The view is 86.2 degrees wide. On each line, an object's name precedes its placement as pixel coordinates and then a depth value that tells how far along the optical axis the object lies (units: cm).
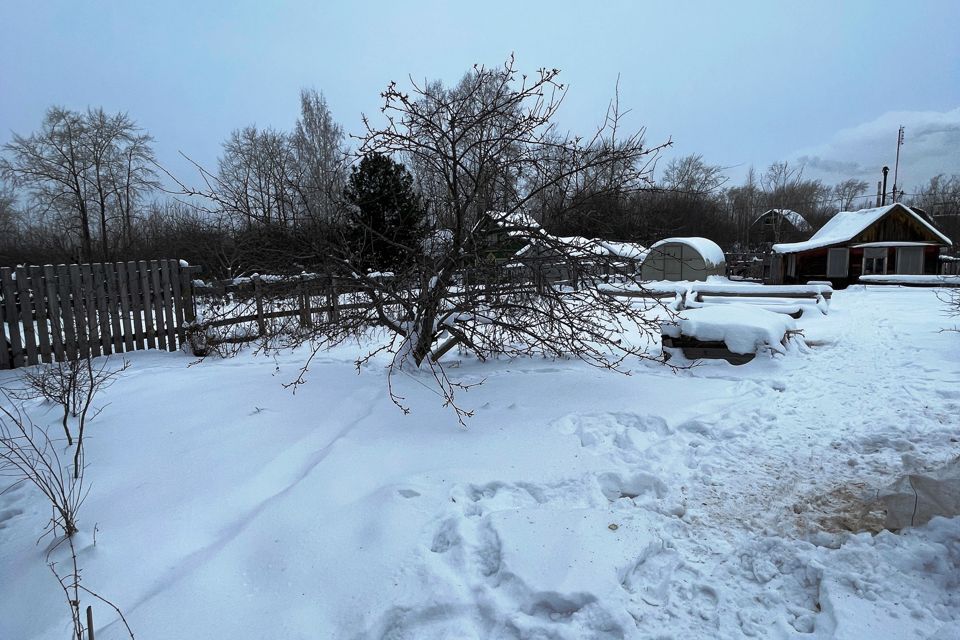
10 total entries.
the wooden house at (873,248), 2492
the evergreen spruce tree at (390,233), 507
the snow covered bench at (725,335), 630
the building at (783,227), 4100
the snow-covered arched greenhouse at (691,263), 2275
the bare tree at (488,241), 487
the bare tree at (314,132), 3100
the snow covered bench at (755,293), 1214
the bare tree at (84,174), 2623
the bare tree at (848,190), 6593
